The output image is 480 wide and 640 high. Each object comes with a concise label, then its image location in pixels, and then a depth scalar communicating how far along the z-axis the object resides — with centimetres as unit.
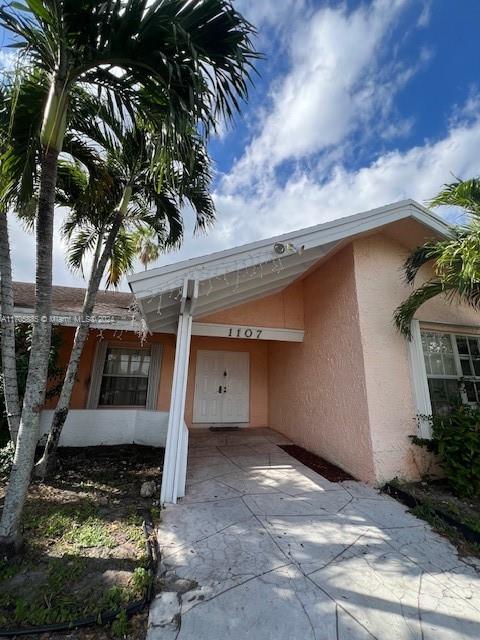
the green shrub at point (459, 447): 385
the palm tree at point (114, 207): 449
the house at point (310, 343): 405
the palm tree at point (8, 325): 352
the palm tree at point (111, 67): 228
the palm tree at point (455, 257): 319
